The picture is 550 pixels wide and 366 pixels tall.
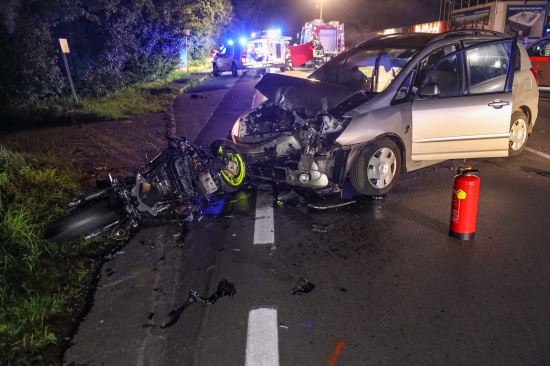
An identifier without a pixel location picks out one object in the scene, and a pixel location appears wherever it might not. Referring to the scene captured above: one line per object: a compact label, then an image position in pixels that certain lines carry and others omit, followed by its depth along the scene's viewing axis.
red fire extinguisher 4.23
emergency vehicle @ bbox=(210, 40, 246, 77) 26.41
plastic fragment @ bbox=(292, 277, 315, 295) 3.72
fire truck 30.86
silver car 5.51
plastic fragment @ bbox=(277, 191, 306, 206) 5.80
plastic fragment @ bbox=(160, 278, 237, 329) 3.45
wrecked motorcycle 4.77
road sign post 11.27
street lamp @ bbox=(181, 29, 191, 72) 30.62
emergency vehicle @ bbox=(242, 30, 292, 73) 25.75
